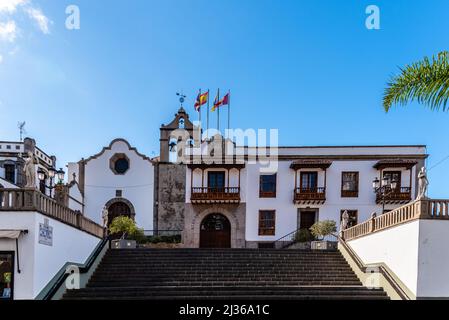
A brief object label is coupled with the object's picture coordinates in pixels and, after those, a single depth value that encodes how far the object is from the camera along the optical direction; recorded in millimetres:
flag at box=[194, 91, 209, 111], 24139
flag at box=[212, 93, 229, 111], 23273
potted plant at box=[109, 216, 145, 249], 19641
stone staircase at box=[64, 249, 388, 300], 10914
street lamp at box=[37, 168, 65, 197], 12688
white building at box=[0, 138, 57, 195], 24469
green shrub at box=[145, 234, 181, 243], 22434
